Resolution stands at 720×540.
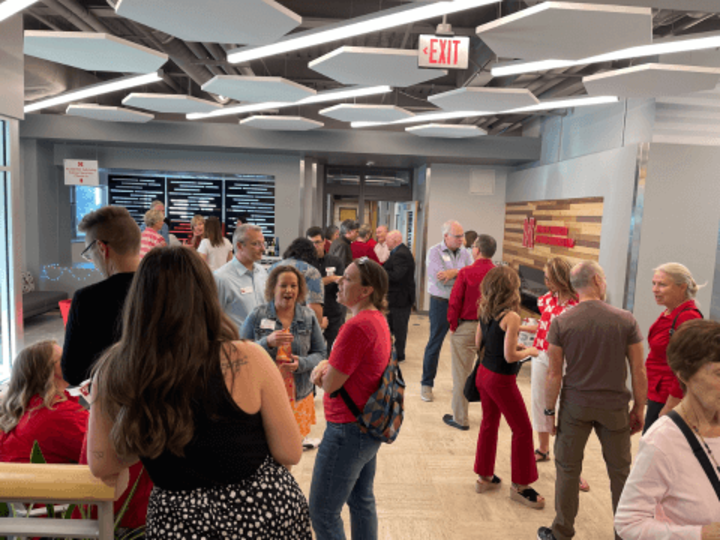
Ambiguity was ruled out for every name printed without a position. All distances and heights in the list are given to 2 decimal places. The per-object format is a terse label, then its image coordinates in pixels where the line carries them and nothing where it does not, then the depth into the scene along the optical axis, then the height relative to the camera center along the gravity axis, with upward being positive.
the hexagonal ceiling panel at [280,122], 7.13 +1.25
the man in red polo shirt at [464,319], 4.36 -0.89
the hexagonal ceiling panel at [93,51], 3.69 +1.18
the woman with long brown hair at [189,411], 1.12 -0.47
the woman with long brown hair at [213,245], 5.73 -0.43
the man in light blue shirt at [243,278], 3.36 -0.47
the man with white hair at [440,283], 5.25 -0.72
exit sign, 3.48 +1.13
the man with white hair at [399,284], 6.14 -0.84
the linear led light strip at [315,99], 5.95 +1.40
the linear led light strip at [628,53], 3.54 +1.31
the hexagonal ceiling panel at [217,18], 2.86 +1.14
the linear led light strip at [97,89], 5.66 +1.37
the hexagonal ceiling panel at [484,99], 5.00 +1.24
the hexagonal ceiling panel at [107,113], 6.88 +1.24
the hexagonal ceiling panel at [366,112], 6.15 +1.25
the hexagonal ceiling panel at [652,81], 3.95 +1.19
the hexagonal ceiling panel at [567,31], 2.85 +1.17
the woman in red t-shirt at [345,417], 2.13 -0.86
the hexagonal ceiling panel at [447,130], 7.25 +1.26
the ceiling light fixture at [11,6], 2.96 +1.14
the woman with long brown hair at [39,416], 1.94 -0.84
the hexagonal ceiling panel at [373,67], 3.78 +1.18
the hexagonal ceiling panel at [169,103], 6.04 +1.25
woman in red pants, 3.22 -1.06
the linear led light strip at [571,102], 5.75 +1.38
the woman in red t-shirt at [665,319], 2.89 -0.53
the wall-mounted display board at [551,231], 6.35 -0.14
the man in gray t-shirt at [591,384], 2.63 -0.84
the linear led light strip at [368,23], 3.15 +1.29
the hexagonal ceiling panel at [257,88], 4.81 +1.21
